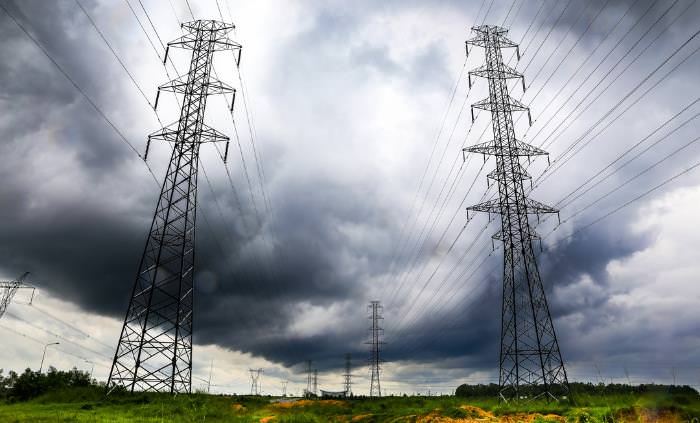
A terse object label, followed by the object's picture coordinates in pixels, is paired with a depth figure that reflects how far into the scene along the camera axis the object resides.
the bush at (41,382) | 42.25
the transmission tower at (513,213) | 33.88
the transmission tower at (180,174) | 28.84
